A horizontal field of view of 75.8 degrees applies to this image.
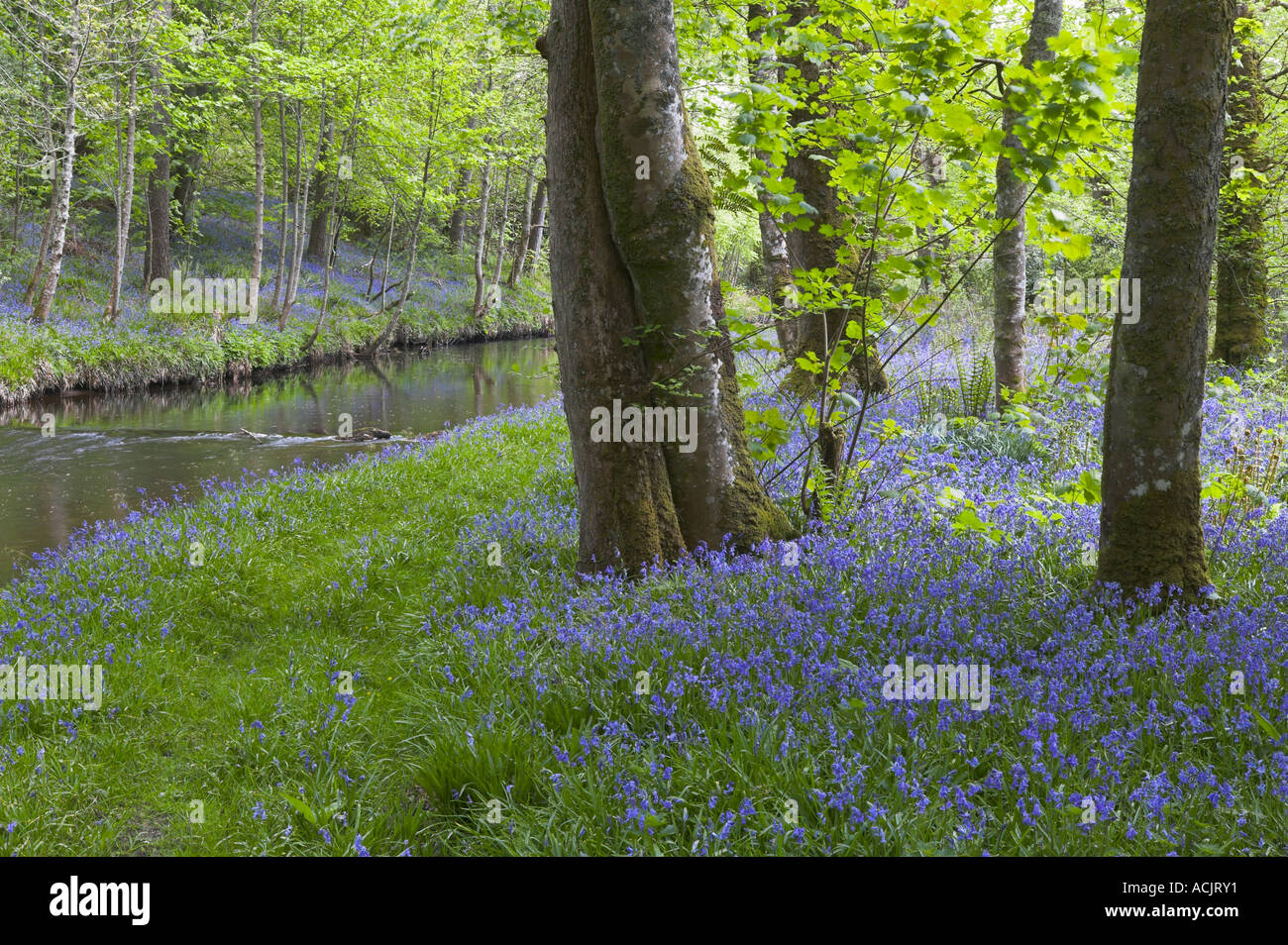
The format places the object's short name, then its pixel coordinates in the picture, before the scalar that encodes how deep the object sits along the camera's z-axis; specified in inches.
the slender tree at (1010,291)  374.9
